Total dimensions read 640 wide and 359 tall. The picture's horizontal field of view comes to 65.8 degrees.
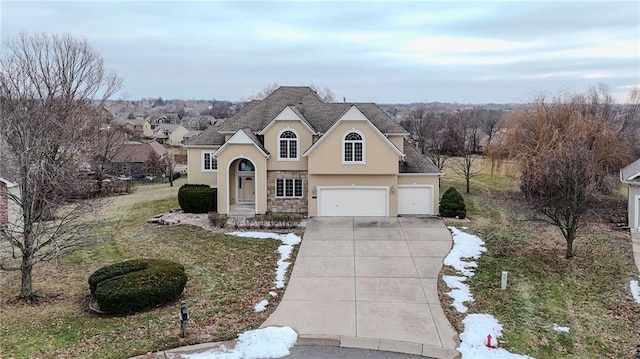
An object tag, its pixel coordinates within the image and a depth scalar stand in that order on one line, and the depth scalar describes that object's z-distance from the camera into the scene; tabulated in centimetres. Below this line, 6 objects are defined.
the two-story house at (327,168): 2427
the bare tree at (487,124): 6365
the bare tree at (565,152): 1745
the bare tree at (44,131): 1401
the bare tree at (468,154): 3522
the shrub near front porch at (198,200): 2573
